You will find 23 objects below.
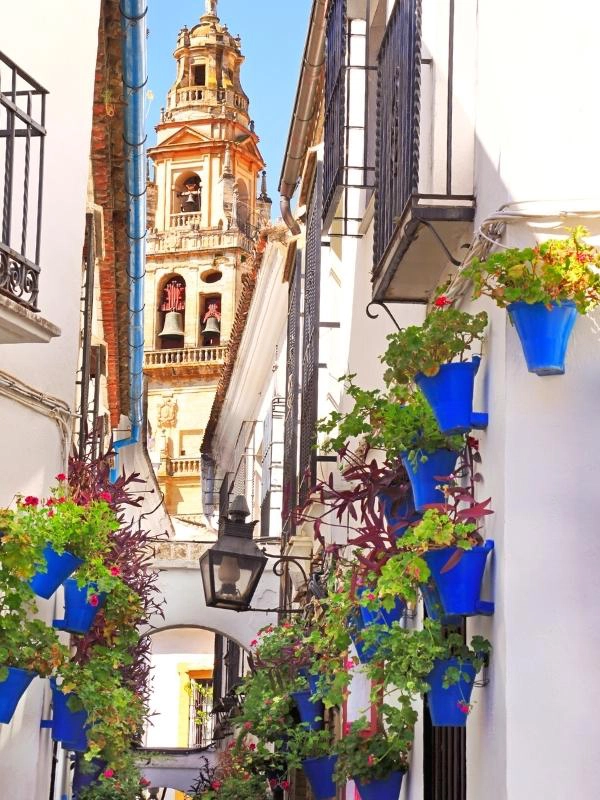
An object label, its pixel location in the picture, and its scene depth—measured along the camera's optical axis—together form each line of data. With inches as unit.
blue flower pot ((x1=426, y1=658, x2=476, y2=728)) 393.1
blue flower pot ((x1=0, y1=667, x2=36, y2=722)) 485.7
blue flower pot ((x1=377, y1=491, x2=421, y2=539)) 448.1
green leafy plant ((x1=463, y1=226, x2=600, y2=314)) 360.2
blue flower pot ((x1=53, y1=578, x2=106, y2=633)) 594.9
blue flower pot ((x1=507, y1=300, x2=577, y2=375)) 362.0
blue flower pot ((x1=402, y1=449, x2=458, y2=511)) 411.8
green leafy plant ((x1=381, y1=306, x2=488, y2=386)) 392.8
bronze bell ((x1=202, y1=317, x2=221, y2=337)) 4355.2
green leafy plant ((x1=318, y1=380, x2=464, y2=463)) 412.1
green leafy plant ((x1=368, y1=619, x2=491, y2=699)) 389.5
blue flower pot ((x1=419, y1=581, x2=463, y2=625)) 396.0
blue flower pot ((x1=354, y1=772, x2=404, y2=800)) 551.2
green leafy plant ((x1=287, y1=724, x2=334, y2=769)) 711.4
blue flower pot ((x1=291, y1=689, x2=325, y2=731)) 783.8
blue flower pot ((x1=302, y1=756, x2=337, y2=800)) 716.8
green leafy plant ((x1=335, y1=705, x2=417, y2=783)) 541.8
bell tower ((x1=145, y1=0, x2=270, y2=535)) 4361.0
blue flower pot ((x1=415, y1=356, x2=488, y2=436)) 390.4
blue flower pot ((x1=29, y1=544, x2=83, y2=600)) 537.6
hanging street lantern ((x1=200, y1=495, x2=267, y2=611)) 753.0
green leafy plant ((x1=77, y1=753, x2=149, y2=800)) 880.9
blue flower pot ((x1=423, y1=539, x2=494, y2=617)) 378.9
